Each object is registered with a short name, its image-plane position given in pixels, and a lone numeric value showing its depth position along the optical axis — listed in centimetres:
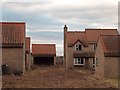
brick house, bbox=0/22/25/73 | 2269
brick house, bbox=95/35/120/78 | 2174
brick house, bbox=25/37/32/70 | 3187
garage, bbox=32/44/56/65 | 4770
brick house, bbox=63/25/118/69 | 3781
